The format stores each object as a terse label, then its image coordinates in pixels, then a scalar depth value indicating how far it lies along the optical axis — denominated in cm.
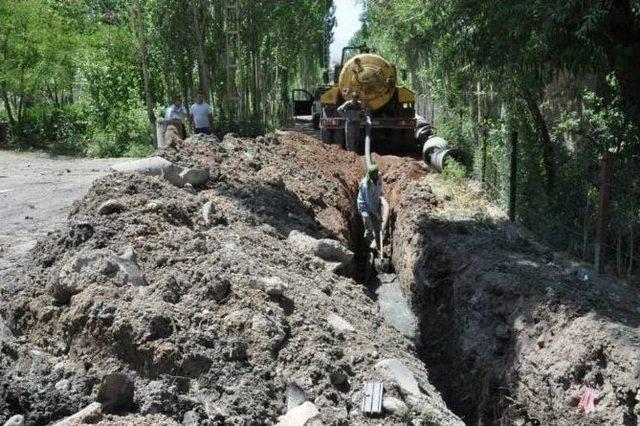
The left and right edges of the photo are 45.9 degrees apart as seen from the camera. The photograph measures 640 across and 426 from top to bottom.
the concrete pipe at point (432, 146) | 1812
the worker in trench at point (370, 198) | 1270
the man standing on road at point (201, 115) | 1638
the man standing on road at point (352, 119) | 1898
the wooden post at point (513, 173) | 1138
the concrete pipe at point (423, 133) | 2212
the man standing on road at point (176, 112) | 1659
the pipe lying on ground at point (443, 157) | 1638
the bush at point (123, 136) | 2289
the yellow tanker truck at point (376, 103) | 2009
